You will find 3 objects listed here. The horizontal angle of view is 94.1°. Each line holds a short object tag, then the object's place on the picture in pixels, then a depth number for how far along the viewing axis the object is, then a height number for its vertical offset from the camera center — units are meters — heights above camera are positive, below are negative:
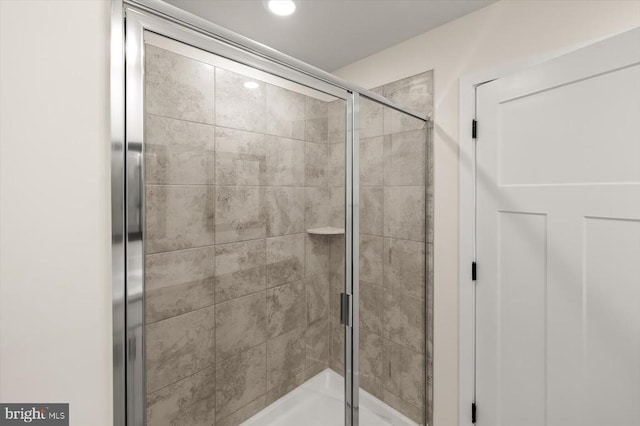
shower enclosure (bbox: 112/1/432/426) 0.68 -0.08
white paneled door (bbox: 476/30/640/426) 1.05 -0.13
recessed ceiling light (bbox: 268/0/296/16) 1.38 +0.96
